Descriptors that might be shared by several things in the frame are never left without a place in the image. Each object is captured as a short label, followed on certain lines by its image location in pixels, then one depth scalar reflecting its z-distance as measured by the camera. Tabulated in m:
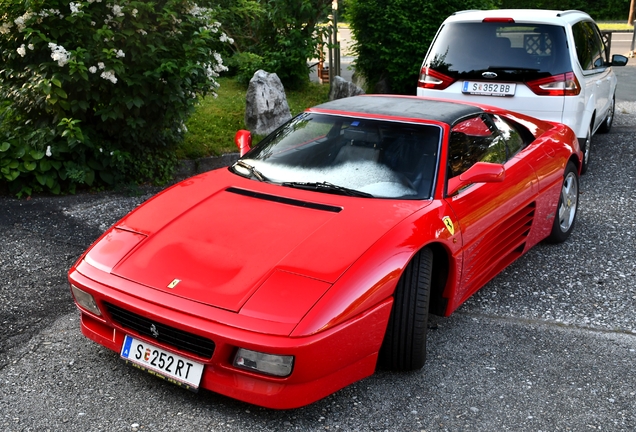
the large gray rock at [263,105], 8.63
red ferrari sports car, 2.87
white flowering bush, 5.77
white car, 6.50
